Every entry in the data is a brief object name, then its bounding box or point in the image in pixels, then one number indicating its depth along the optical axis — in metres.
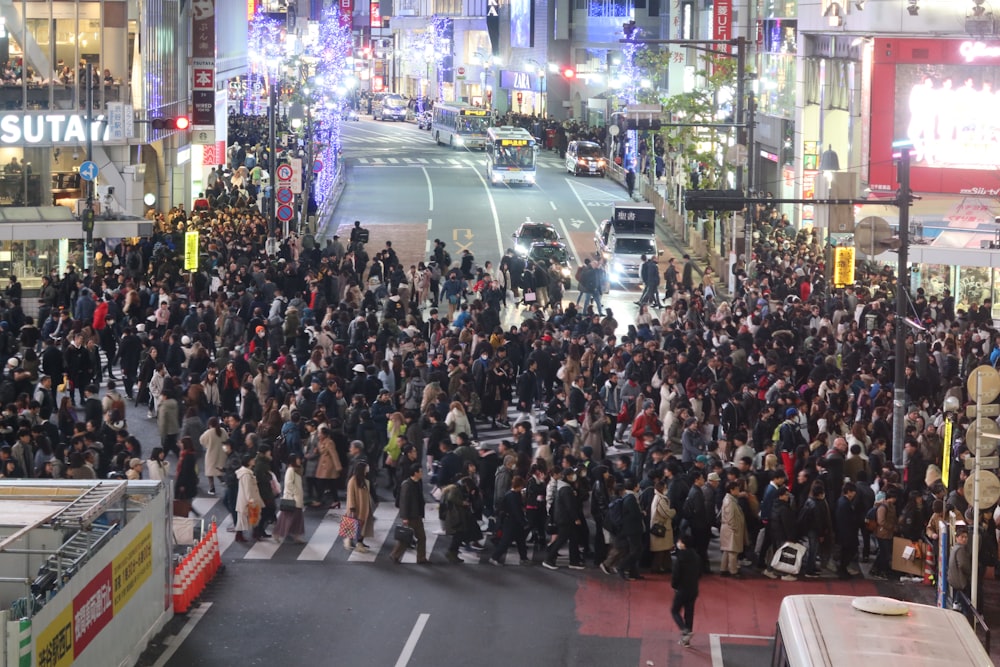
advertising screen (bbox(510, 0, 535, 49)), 106.25
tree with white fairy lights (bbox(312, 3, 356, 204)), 61.19
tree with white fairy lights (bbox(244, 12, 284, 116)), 94.55
